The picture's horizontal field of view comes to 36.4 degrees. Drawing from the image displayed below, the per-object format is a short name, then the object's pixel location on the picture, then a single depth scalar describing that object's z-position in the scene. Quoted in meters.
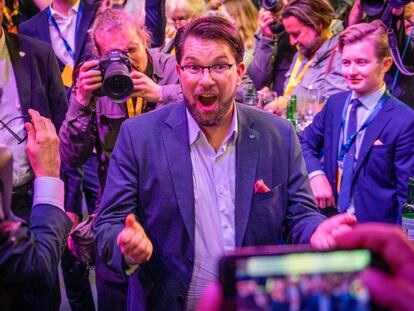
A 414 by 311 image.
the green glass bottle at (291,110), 3.47
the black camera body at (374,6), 3.73
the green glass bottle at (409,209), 2.47
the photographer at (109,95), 2.51
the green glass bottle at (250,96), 3.40
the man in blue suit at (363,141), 2.92
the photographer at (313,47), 3.90
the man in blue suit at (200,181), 1.98
